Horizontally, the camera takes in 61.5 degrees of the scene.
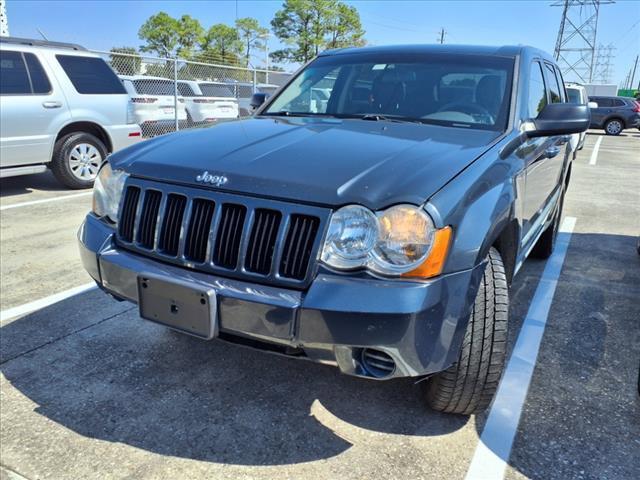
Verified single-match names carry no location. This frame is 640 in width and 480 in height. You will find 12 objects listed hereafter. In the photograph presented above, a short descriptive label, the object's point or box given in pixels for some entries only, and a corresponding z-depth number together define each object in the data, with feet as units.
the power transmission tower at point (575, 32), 184.24
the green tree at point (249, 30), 183.62
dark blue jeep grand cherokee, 6.40
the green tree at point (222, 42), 184.75
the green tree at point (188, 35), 179.32
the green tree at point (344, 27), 160.76
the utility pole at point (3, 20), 35.96
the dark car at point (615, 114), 74.59
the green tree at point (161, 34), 179.32
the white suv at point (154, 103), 35.96
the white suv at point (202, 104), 41.04
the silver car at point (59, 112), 22.00
